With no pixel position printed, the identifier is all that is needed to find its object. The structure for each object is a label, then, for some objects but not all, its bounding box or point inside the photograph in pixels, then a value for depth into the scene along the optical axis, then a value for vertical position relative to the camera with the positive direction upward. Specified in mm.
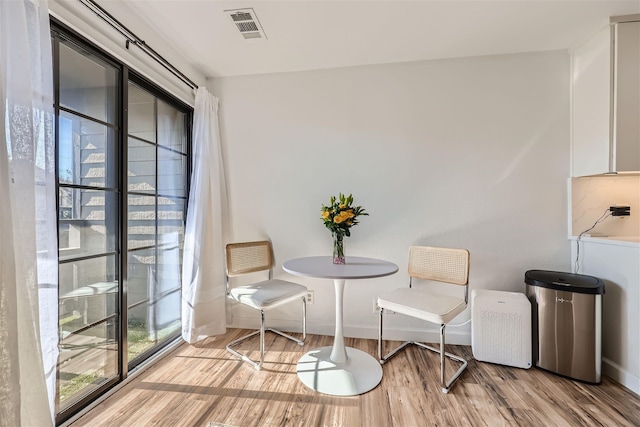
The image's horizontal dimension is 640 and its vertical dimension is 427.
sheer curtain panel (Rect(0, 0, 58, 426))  983 -38
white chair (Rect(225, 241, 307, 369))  1957 -616
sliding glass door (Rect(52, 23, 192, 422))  1454 -55
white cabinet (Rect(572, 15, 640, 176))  1830 +793
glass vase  1994 -286
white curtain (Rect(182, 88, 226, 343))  2273 -234
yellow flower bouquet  1903 -67
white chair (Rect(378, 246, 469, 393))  1739 -628
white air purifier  1945 -870
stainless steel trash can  1777 -789
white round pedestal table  1684 -1098
